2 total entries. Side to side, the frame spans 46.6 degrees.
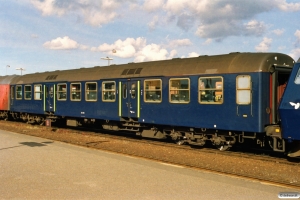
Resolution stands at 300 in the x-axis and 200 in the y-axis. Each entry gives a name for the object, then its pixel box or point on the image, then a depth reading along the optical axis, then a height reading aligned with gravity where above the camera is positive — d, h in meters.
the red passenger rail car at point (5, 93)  26.66 +0.62
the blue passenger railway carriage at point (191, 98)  11.14 +0.08
